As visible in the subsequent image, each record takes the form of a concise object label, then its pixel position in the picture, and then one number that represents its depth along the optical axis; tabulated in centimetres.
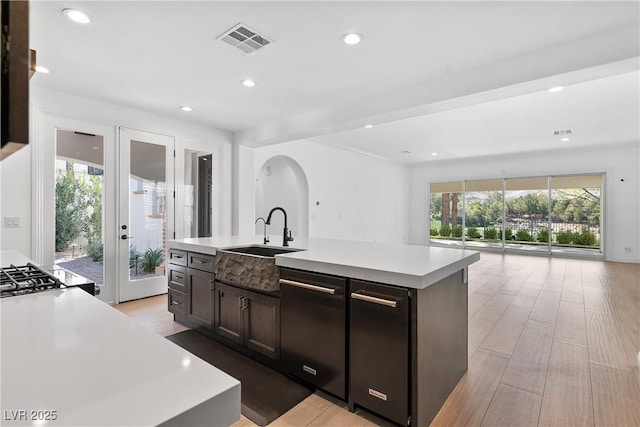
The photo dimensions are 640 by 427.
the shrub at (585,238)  795
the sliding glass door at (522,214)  799
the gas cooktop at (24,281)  124
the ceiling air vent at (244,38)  236
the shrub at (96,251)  388
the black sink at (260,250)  290
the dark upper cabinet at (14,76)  47
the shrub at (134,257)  422
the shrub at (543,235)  845
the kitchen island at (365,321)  168
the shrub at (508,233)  897
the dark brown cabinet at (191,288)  292
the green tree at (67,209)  364
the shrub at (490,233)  924
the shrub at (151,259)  437
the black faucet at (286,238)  295
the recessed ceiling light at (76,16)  213
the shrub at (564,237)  822
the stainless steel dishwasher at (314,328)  193
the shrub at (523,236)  872
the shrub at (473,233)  952
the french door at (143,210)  412
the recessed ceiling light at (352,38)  241
